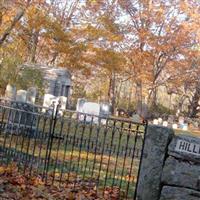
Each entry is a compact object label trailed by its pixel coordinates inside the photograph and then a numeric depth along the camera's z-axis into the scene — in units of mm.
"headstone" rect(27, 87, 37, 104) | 26670
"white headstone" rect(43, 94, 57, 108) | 26578
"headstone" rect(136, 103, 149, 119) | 42938
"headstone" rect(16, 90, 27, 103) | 20580
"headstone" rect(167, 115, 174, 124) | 47788
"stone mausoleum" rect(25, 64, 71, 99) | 33281
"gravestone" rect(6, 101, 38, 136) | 13112
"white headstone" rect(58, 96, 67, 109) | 28791
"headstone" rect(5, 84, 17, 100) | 19841
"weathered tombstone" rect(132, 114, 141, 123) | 34250
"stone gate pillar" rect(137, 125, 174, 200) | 6008
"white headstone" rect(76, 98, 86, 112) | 28422
